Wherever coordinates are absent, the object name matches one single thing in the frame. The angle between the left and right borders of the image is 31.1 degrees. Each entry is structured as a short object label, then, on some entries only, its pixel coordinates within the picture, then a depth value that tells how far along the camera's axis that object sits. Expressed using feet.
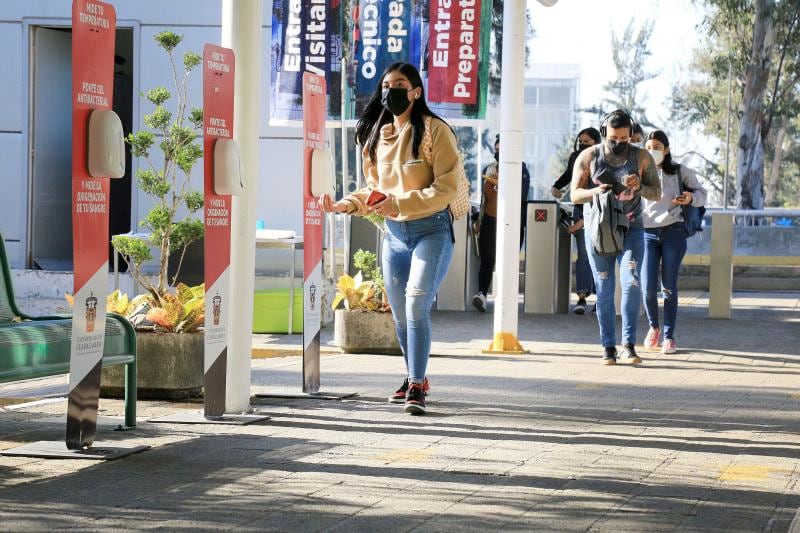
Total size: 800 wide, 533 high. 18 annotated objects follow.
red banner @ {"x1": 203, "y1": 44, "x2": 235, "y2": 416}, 24.91
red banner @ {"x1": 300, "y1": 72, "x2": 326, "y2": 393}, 29.30
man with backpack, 36.88
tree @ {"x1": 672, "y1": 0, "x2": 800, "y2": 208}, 142.92
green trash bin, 46.65
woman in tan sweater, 26.99
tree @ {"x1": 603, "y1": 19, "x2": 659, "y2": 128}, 279.69
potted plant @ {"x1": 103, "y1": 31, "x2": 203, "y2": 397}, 28.25
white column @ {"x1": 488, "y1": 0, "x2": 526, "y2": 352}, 41.19
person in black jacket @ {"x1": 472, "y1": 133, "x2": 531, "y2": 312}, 57.31
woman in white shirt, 41.55
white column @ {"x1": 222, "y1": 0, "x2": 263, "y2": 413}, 26.22
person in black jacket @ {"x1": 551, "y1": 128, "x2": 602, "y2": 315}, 55.21
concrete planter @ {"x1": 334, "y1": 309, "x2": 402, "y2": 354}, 39.68
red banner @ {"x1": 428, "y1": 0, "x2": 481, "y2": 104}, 53.78
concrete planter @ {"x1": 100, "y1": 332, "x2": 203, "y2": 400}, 28.19
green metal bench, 20.97
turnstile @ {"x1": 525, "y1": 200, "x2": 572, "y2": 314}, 58.95
